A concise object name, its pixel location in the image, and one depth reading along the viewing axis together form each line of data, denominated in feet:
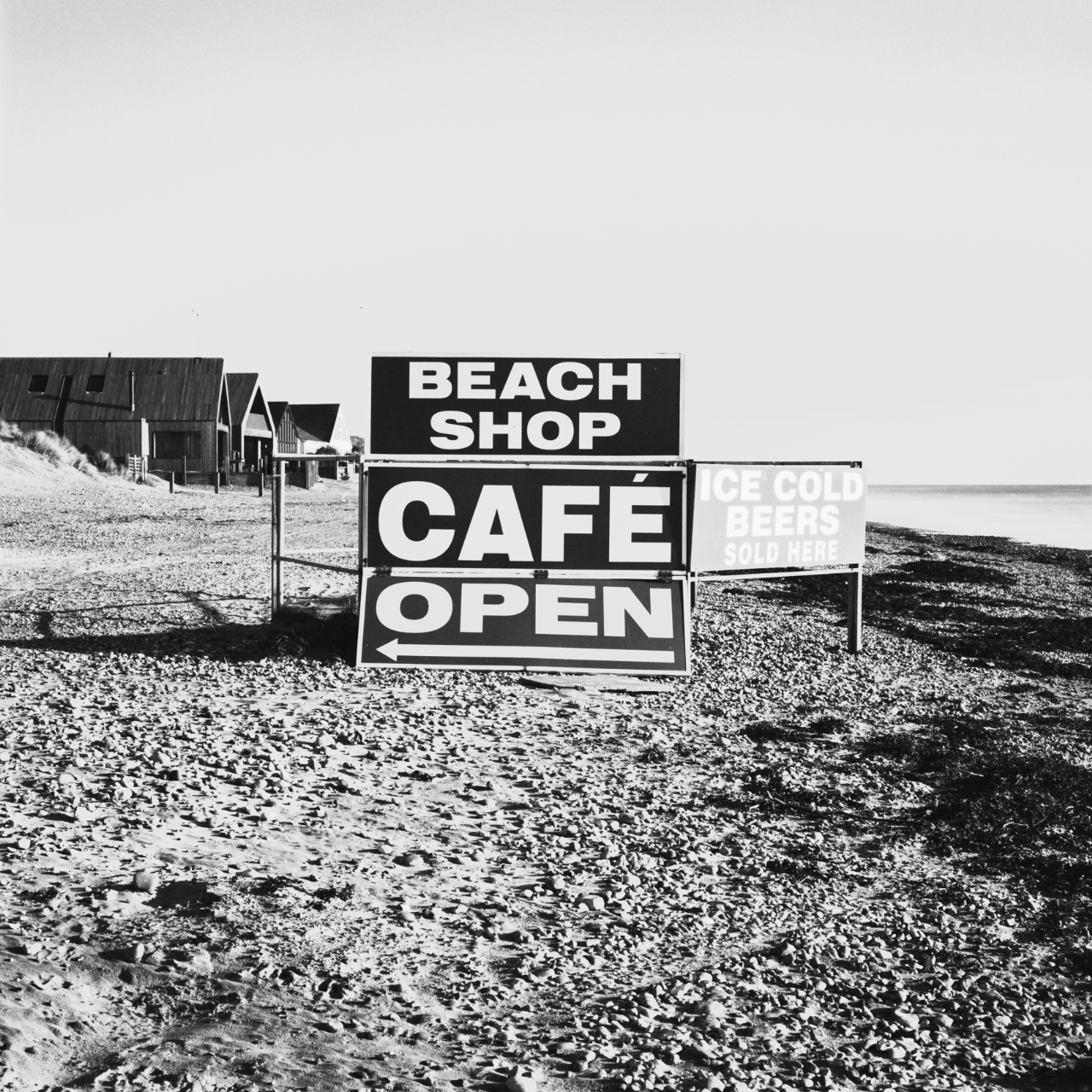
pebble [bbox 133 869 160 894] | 14.55
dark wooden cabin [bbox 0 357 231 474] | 174.50
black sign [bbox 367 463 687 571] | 31.50
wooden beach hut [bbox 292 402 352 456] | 268.62
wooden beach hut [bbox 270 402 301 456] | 221.46
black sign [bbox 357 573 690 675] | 30.48
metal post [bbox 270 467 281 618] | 35.35
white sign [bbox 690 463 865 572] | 32.14
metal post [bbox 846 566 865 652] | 35.99
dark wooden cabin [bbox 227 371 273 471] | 186.70
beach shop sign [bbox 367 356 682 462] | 31.73
